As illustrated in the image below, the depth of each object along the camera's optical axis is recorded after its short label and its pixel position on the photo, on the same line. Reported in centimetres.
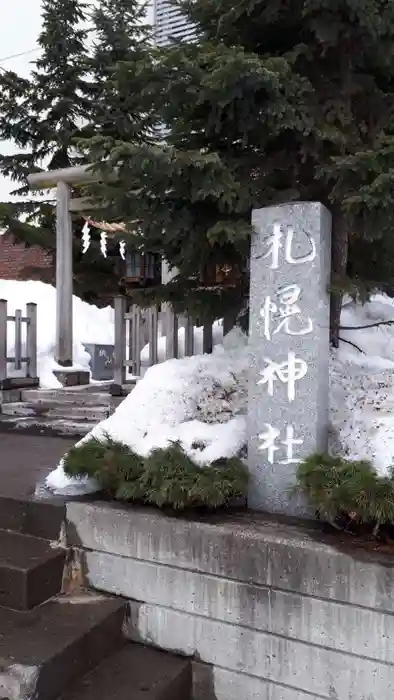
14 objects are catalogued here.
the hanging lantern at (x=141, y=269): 779
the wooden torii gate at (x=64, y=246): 884
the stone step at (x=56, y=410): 619
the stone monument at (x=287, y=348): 290
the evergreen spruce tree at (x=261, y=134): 309
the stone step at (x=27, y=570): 276
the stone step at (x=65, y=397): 661
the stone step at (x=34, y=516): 310
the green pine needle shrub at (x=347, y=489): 238
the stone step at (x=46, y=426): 577
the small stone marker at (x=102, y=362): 913
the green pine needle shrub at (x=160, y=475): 279
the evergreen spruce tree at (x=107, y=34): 1165
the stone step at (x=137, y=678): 245
